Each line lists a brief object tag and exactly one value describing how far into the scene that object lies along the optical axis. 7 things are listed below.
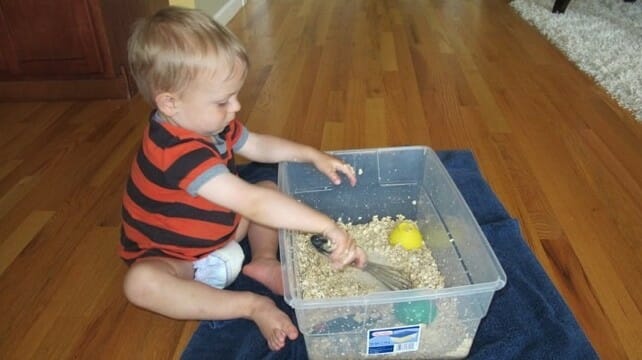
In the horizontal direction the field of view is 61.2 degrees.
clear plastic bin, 0.76
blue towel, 0.83
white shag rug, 1.72
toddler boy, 0.75
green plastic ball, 0.77
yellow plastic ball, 1.04
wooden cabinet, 1.63
